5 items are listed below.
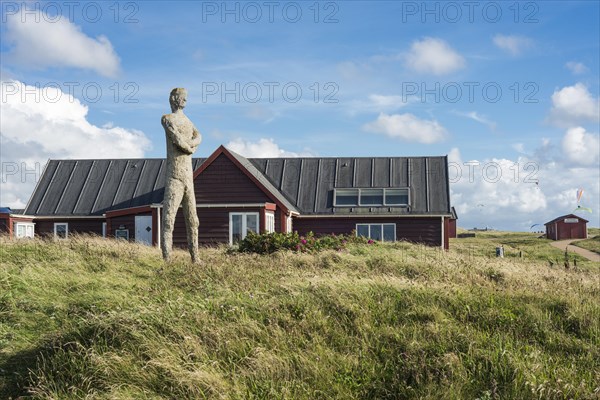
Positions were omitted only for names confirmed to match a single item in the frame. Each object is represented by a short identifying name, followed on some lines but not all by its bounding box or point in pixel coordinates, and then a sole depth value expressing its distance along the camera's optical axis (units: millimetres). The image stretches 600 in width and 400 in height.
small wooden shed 57750
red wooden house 28078
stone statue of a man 15117
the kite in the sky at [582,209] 56750
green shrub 19406
